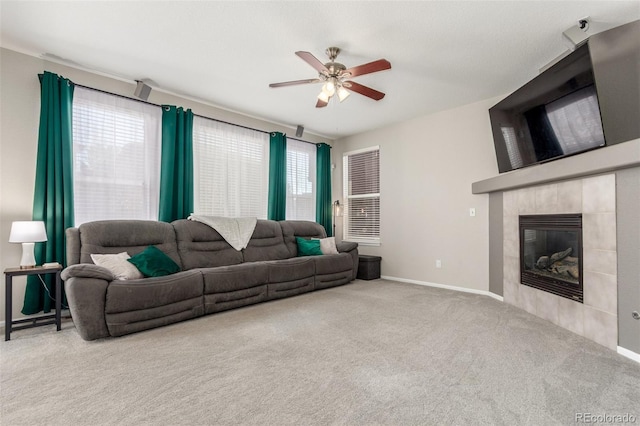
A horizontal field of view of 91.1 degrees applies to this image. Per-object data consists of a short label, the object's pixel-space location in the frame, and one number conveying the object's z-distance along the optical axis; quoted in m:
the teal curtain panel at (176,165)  3.96
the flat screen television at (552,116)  2.50
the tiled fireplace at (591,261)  2.44
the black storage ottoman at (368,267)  5.25
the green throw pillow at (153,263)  3.11
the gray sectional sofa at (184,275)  2.60
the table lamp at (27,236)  2.66
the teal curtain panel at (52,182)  3.08
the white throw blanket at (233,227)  4.14
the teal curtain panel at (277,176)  5.21
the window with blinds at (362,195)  5.78
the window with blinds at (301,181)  5.60
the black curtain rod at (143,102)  3.46
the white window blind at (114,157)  3.41
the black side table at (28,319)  2.60
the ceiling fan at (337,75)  2.66
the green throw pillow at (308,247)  4.85
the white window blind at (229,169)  4.39
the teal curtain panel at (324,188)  6.00
